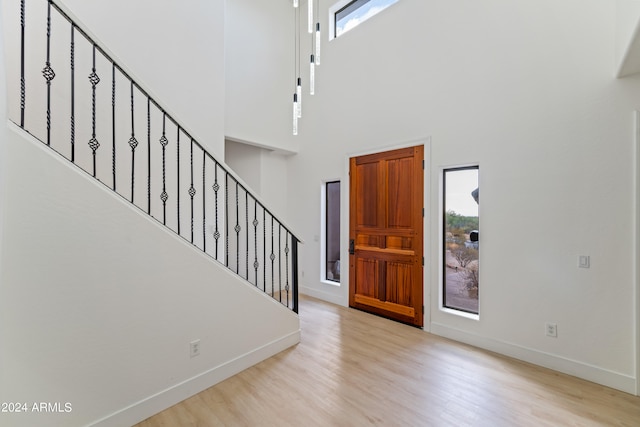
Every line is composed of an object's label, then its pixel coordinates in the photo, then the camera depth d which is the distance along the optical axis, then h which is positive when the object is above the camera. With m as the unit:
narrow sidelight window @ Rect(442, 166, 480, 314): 3.32 -0.32
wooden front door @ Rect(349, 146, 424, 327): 3.70 -0.30
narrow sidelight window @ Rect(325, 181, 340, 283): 4.93 -0.33
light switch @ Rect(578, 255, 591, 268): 2.54 -0.45
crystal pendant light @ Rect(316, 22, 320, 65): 2.47 +1.54
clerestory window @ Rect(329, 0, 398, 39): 4.28 +3.41
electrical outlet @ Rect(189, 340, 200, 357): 2.26 -1.14
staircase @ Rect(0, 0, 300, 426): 1.52 -0.45
